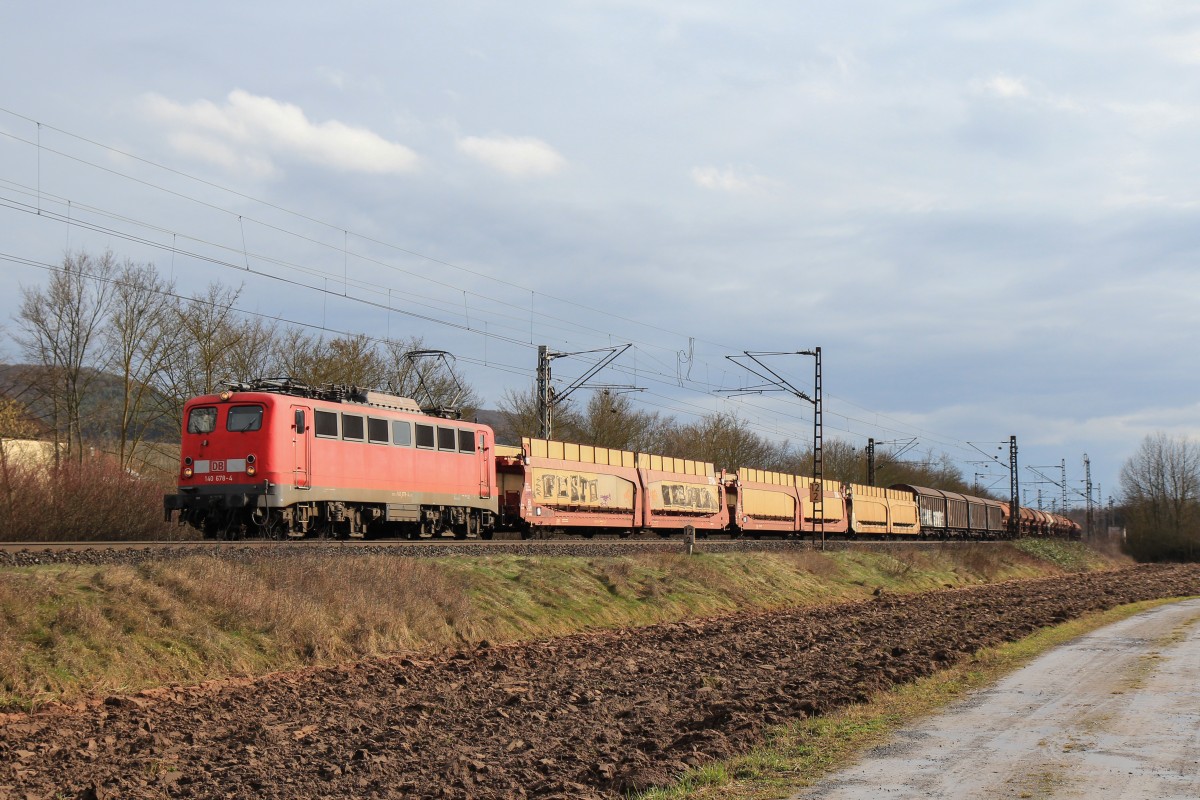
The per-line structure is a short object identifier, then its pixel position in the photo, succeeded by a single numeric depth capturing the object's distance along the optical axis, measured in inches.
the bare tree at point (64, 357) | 1598.2
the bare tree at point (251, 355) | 1684.3
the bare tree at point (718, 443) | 3004.4
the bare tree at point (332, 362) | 1766.7
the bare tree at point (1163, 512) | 3590.1
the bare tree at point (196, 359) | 1637.6
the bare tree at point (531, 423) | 2421.3
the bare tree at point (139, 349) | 1621.6
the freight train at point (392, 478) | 937.5
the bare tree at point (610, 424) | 2516.0
